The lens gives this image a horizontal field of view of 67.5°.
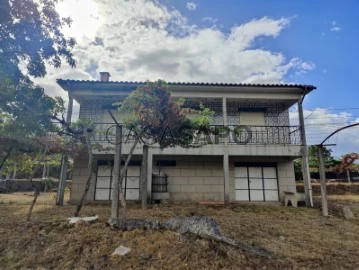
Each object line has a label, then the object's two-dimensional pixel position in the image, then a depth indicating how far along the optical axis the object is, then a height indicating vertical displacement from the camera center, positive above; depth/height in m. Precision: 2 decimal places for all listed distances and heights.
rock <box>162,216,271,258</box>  4.52 -0.70
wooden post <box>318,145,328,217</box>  8.64 +0.13
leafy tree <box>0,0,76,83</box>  6.82 +3.99
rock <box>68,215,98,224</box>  5.13 -0.61
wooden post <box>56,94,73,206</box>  9.92 +0.16
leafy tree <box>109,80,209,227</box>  5.35 +1.49
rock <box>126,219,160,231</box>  4.93 -0.66
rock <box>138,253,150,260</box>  4.00 -1.00
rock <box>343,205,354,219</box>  8.55 -0.71
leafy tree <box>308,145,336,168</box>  19.09 +2.39
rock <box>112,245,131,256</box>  4.07 -0.95
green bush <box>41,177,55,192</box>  8.55 +0.19
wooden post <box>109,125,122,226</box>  5.12 +0.16
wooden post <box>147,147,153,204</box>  10.45 +0.59
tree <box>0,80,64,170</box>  6.29 +1.79
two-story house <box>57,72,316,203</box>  10.88 +1.49
